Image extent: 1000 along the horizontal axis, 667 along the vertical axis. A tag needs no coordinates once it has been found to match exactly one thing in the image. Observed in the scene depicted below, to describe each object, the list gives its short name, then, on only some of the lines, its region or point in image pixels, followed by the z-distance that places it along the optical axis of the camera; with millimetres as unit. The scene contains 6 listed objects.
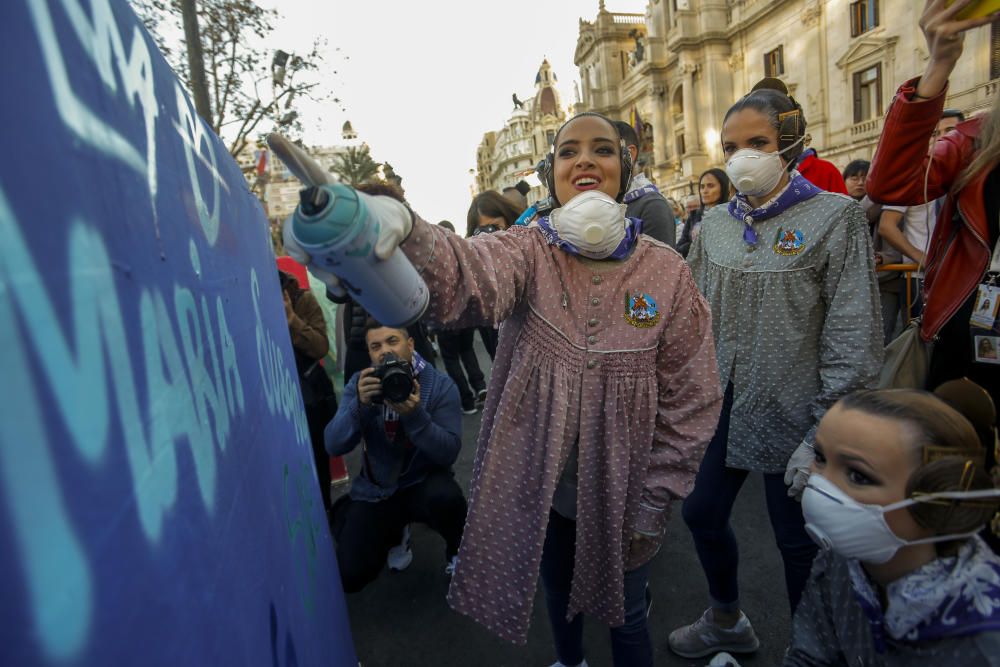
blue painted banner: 486
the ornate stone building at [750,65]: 19812
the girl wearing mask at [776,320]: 1796
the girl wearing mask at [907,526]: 1164
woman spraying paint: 1469
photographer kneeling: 2666
